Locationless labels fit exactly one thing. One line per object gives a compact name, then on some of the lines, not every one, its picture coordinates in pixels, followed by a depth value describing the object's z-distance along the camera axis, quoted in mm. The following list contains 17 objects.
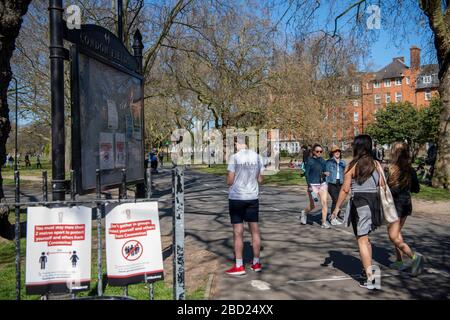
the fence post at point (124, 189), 4563
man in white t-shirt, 6141
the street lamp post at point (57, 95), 5320
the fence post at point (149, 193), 4340
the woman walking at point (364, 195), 5535
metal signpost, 3945
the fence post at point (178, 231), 3838
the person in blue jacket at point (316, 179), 10117
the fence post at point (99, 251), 4191
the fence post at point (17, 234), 4000
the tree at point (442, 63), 17688
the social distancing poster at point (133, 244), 4055
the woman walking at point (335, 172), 10344
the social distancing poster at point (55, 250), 3926
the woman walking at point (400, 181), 6328
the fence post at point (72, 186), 4828
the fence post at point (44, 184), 4722
